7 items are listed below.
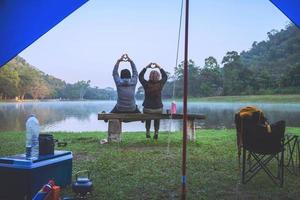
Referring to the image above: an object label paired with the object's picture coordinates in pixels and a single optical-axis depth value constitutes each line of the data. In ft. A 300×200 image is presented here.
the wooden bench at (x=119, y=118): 23.79
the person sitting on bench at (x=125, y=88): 24.22
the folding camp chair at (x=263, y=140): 13.82
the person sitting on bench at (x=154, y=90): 24.97
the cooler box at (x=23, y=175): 11.12
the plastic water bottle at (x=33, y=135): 12.50
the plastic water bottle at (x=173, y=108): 24.02
